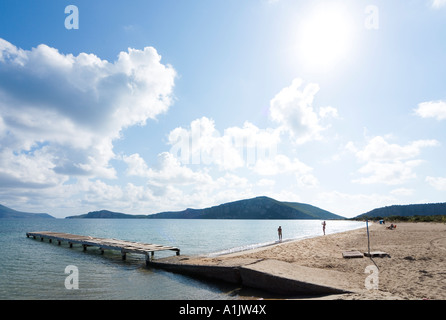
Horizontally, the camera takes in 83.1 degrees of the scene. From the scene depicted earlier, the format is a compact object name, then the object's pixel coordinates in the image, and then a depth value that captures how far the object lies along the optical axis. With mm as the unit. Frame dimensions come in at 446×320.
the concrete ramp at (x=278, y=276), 10953
